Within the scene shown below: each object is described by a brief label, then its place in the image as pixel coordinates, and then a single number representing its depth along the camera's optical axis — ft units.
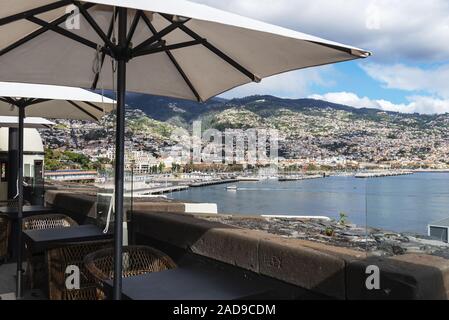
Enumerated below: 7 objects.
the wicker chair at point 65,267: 11.46
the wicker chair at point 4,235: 16.33
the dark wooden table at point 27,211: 17.40
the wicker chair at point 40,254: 13.33
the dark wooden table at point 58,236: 11.37
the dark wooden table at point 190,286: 7.06
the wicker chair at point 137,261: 9.84
